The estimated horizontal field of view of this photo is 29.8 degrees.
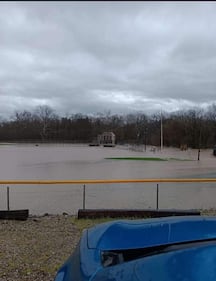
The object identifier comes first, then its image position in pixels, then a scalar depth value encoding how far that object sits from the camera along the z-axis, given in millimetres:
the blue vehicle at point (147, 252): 1745
